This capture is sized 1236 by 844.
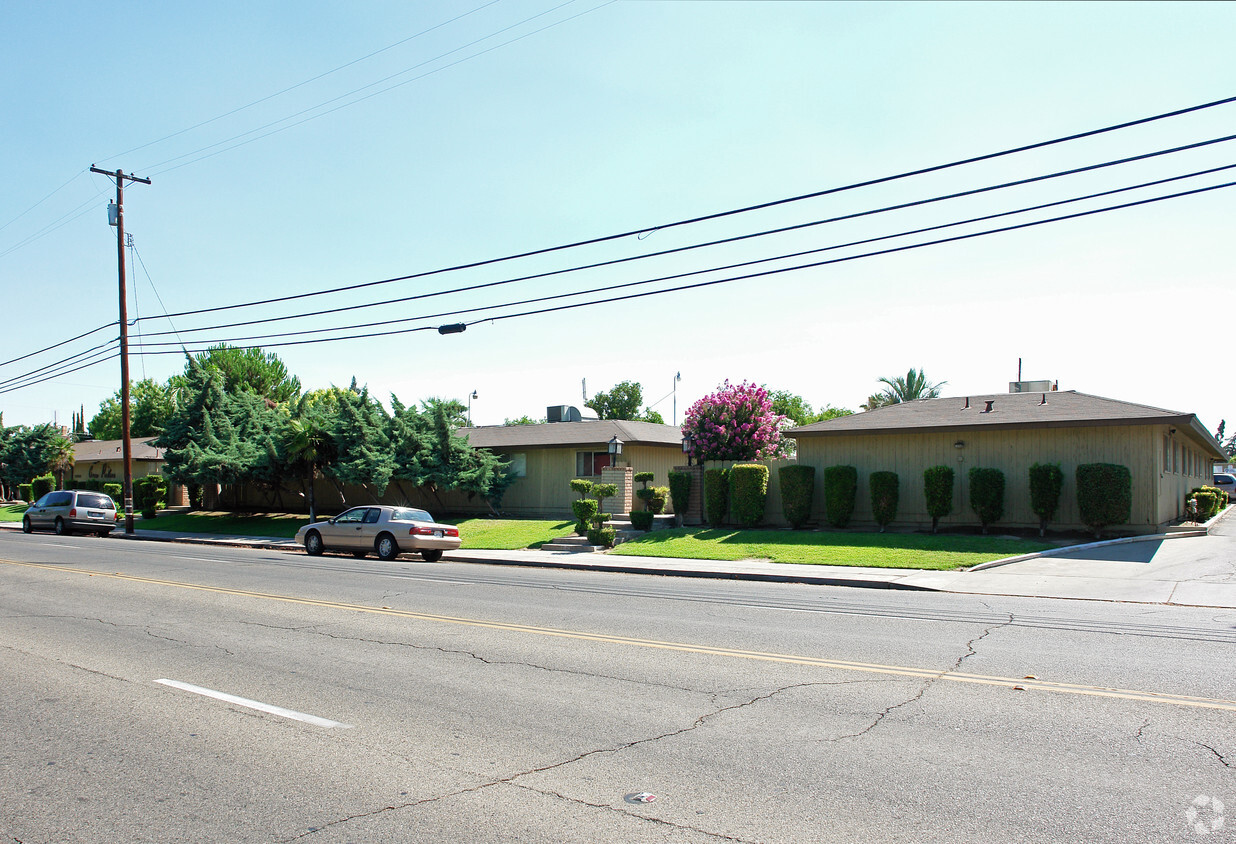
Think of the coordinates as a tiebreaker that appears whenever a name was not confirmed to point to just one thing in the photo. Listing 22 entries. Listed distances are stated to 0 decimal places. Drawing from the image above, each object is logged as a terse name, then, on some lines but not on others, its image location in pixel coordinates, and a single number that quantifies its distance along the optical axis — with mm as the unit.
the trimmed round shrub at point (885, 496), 22391
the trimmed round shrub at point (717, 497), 25078
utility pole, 29873
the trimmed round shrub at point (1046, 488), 20312
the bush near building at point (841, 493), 23156
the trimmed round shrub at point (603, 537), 23297
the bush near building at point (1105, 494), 19359
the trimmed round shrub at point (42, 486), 54000
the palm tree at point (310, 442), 33438
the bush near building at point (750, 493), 24266
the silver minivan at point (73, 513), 32969
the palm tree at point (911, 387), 52812
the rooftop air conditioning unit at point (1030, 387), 27500
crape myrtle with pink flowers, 30875
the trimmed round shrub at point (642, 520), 25266
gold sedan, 21953
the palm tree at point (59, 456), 57344
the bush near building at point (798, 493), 23703
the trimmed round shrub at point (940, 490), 21641
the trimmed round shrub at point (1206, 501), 24016
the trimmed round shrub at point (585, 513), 24125
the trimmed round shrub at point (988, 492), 21016
